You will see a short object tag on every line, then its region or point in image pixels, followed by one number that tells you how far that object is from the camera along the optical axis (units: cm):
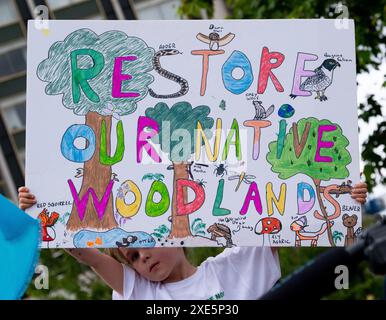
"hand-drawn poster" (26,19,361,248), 420
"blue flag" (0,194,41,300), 360
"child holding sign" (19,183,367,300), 405
